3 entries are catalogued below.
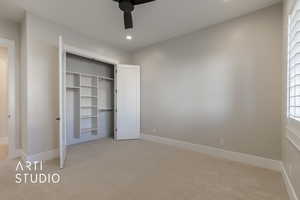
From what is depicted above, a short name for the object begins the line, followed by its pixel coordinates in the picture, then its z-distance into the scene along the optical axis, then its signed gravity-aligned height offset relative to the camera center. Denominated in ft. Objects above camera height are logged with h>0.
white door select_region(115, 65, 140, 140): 14.90 -0.35
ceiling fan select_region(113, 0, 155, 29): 7.20 +4.64
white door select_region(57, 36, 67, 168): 8.35 -0.80
